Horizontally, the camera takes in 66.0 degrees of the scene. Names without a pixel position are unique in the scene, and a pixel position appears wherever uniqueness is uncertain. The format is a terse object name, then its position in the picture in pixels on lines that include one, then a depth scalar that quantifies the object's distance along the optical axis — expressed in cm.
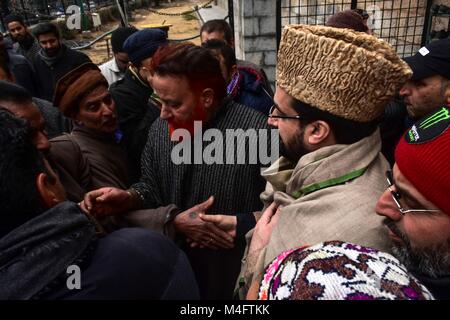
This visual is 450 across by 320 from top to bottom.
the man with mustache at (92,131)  189
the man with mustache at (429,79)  207
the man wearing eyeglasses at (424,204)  96
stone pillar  501
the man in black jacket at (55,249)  82
